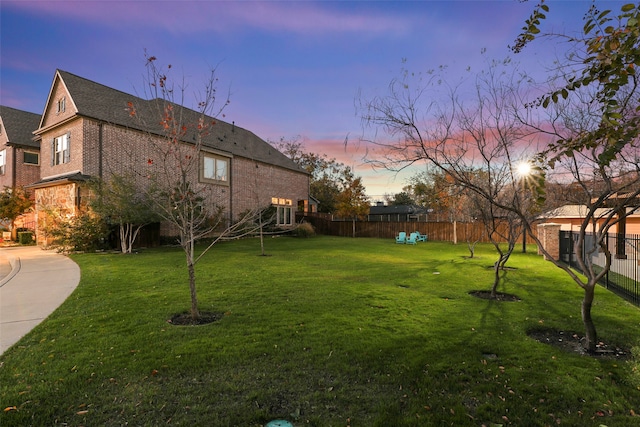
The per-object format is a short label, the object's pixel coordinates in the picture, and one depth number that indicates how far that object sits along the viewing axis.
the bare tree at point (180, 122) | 5.38
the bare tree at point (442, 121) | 5.15
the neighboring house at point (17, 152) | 22.11
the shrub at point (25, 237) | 19.02
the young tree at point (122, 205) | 13.77
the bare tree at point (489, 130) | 4.52
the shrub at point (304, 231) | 25.50
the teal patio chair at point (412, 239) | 22.61
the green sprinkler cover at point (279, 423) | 2.75
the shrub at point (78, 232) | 13.86
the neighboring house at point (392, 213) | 51.00
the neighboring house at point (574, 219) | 15.52
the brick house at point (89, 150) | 15.80
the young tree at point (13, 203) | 19.31
